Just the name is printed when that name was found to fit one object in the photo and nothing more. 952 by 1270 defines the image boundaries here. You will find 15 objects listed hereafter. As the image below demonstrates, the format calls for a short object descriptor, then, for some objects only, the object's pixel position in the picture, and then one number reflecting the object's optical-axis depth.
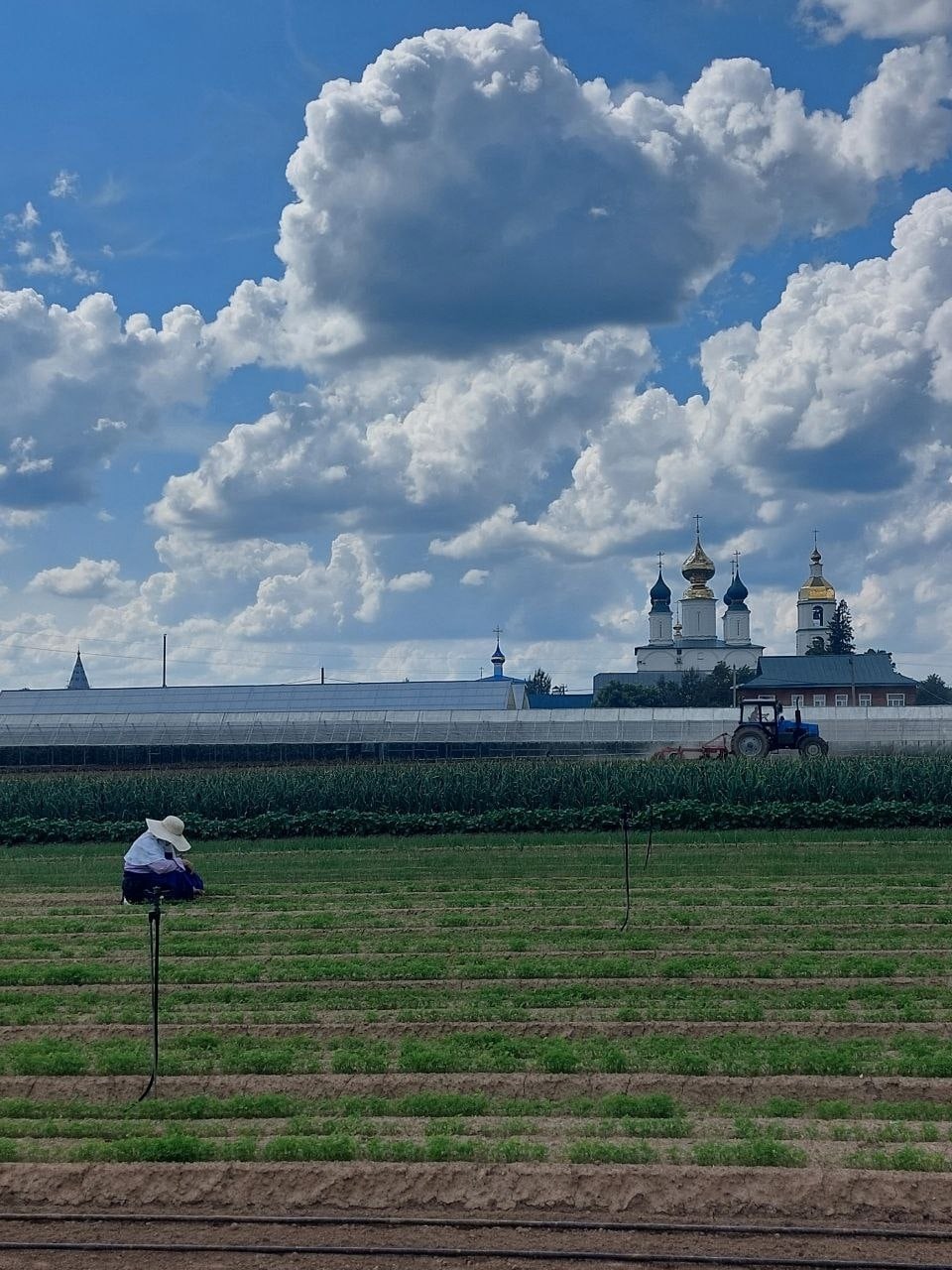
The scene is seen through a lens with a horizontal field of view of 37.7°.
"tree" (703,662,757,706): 120.06
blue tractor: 48.34
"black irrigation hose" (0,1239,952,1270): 9.06
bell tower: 136.75
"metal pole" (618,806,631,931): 20.76
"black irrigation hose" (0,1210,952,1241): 9.52
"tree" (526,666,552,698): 166.62
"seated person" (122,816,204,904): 15.58
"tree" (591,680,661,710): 113.50
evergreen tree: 136.38
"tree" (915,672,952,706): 122.57
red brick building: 109.00
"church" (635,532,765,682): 128.62
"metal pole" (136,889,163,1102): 12.57
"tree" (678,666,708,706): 120.75
